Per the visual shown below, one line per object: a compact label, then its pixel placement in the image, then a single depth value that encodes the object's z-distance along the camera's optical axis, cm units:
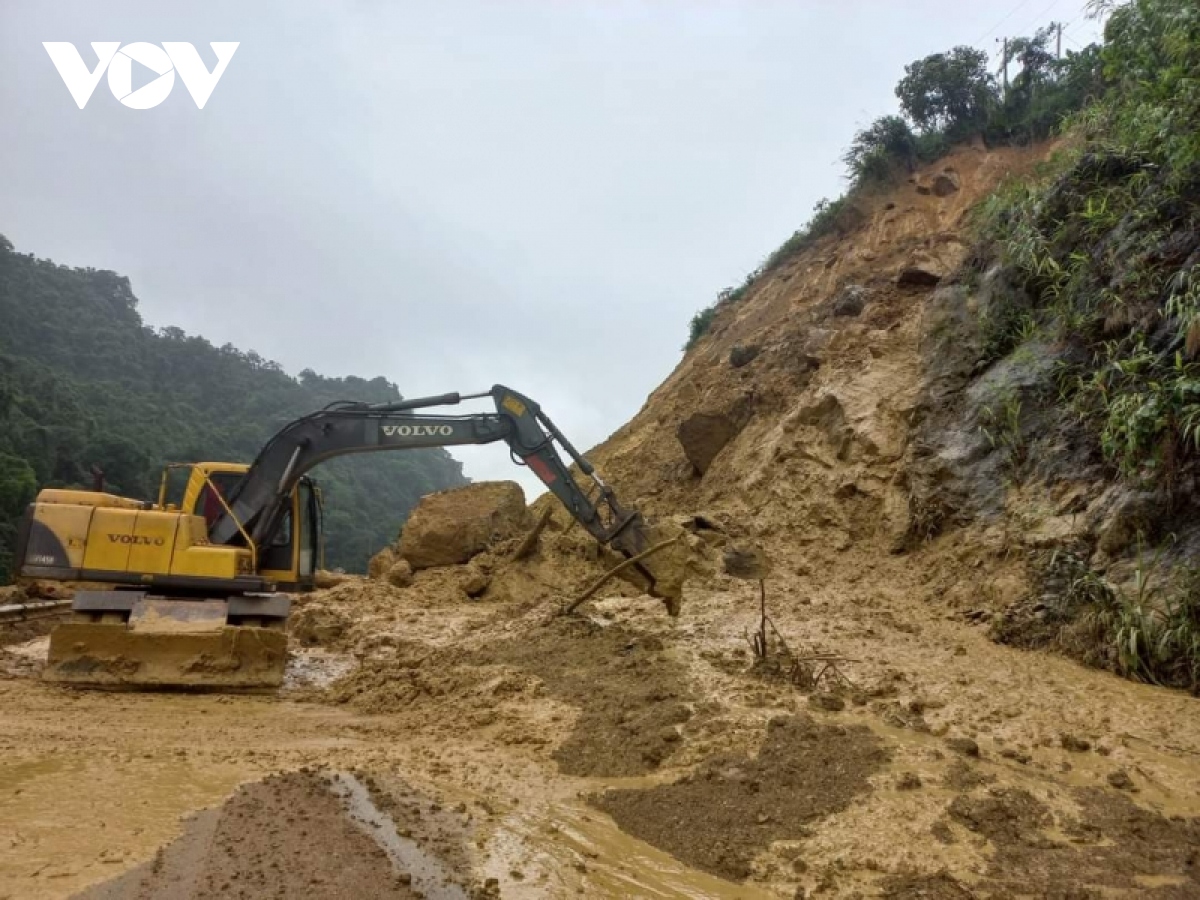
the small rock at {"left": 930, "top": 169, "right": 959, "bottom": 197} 1841
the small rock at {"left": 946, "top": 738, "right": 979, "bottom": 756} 495
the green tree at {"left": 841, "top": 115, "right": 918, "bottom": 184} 1967
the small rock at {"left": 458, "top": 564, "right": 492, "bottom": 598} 1254
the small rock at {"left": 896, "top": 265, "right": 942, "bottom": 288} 1432
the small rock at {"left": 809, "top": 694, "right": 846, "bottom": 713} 583
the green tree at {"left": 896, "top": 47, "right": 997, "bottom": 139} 1958
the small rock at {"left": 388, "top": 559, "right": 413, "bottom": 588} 1371
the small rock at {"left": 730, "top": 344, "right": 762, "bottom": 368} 1633
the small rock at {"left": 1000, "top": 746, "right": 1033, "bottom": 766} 493
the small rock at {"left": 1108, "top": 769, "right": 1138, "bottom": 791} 452
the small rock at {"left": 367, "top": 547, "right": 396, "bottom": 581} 1482
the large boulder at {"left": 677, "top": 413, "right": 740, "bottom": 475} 1425
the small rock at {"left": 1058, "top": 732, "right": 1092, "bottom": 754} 498
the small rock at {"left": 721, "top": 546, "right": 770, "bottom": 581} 1029
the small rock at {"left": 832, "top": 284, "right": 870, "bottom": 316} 1513
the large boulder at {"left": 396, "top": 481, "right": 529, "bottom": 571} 1428
